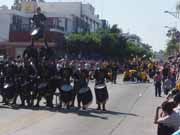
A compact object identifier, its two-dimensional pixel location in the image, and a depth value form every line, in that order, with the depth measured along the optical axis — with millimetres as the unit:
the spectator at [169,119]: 10469
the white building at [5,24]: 88362
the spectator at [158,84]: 31641
